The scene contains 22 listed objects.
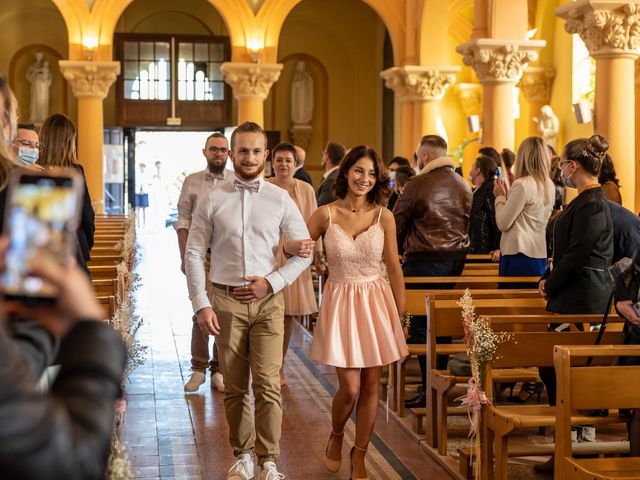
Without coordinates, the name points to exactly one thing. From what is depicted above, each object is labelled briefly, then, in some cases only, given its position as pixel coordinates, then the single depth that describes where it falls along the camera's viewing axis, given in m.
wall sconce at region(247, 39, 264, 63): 20.94
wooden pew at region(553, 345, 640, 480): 4.03
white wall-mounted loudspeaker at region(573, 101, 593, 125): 15.70
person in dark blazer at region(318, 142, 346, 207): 9.41
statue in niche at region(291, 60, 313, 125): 27.73
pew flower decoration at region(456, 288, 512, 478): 4.74
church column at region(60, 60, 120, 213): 20.62
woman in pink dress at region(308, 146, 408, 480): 5.12
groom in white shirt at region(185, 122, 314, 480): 4.86
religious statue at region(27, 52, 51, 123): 26.55
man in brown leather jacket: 7.12
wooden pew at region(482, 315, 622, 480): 4.79
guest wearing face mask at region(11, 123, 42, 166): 5.08
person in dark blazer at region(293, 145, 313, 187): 9.38
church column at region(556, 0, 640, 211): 10.59
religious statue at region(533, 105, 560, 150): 19.31
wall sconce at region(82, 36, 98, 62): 20.75
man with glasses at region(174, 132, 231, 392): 6.97
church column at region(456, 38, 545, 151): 14.48
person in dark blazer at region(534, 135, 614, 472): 5.45
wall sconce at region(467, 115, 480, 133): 20.31
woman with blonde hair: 7.41
